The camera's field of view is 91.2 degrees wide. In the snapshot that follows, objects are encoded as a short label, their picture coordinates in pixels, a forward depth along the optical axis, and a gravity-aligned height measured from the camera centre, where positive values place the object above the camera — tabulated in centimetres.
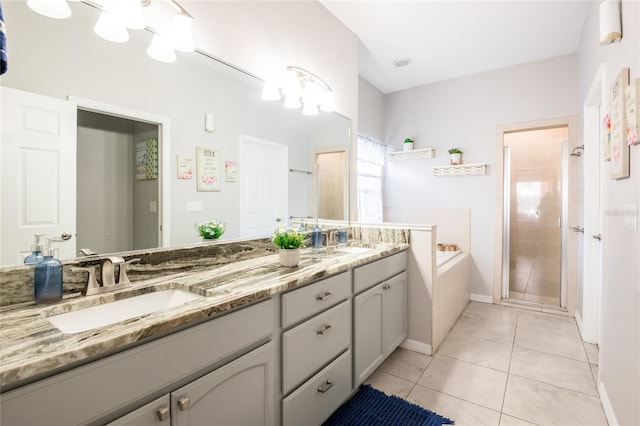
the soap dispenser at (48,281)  104 -23
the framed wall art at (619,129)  148 +43
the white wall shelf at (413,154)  411 +79
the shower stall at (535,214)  430 -2
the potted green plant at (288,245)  163 -18
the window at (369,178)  384 +43
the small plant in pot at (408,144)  422 +92
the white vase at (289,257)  162 -24
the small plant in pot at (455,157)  391 +70
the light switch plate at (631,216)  133 -1
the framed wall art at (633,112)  131 +44
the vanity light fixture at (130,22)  114 +80
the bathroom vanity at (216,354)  70 -43
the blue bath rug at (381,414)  169 -113
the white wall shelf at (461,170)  377 +53
